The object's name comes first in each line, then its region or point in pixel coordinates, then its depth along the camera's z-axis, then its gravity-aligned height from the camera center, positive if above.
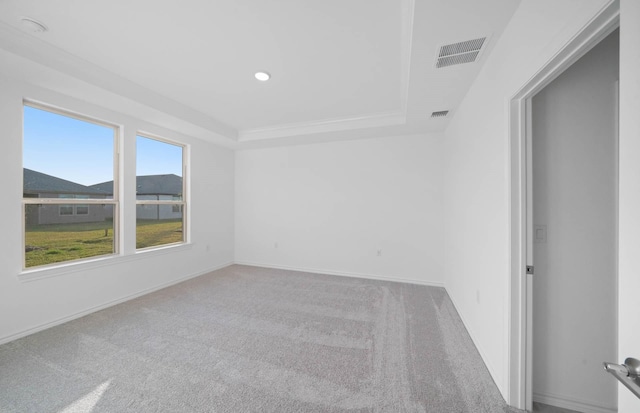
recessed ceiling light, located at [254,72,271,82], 2.38 +1.39
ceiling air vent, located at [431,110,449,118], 2.95 +1.22
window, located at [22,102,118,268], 2.40 +0.22
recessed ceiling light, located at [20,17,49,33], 1.68 +1.37
